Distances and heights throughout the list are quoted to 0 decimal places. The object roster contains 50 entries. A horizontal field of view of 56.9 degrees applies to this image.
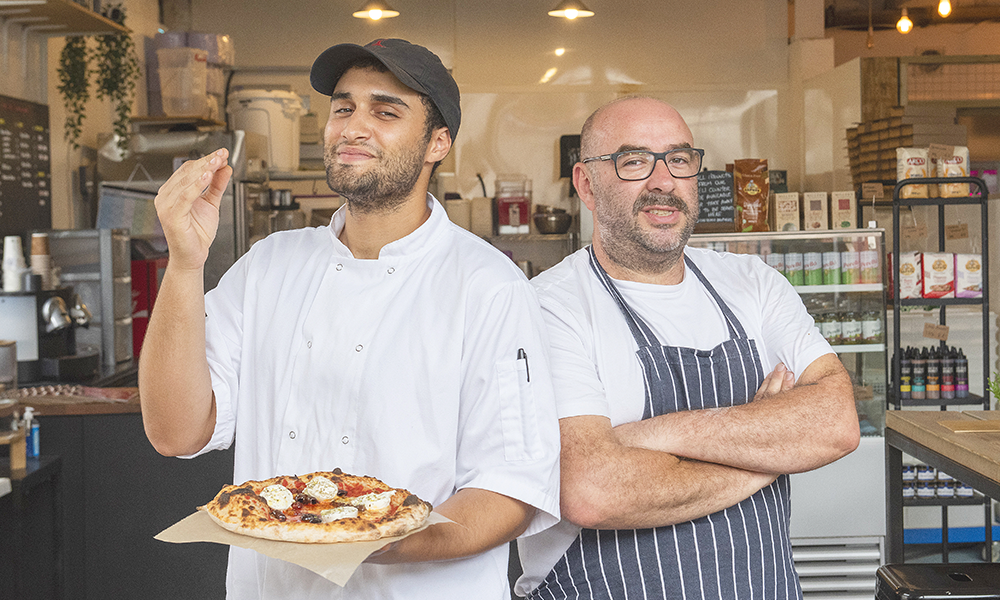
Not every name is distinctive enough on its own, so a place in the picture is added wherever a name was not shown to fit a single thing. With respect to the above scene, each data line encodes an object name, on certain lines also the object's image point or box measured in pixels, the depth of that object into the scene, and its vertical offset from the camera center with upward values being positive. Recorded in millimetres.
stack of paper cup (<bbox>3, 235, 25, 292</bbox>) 3654 +97
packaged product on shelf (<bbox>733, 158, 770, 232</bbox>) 3799 +340
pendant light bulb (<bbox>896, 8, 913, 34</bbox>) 8008 +2183
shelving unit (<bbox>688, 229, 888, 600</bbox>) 3518 -809
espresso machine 3621 -173
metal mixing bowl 6090 +391
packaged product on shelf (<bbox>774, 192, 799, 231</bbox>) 3984 +272
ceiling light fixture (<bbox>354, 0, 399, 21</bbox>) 6480 +1931
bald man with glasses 1649 -227
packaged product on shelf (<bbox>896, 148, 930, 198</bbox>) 4098 +493
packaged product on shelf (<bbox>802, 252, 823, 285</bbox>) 3799 +39
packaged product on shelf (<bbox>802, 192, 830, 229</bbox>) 4074 +290
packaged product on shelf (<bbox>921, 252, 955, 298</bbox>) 3982 -1
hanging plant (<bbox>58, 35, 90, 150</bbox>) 4617 +1067
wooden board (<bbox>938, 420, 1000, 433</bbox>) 2336 -391
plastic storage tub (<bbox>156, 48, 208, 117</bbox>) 5359 +1186
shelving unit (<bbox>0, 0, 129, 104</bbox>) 4047 +1246
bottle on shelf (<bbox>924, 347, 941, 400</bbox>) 4012 -457
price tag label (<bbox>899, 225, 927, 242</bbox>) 4110 +191
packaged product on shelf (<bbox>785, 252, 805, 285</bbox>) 3809 +45
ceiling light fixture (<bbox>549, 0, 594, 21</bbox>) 6398 +1887
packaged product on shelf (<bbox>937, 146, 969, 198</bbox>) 4016 +456
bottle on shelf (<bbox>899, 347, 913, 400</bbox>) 4012 -438
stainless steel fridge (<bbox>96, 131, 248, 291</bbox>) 4859 +551
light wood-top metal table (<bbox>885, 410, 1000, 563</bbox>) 2107 -440
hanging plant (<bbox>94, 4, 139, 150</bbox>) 4863 +1177
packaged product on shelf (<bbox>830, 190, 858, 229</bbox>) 4133 +297
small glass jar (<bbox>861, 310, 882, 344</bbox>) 3838 -214
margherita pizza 1167 -297
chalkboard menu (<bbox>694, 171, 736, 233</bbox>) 3615 +314
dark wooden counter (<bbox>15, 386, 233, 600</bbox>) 3318 -758
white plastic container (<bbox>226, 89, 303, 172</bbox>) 5766 +1039
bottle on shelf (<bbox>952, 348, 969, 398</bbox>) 4008 -449
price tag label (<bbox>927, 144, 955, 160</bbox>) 4062 +544
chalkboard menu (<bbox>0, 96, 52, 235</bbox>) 4199 +581
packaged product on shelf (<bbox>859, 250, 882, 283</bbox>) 3787 +36
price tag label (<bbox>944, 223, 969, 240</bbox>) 4223 +197
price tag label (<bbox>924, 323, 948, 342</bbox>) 3957 -244
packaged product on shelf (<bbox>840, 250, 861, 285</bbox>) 3793 +37
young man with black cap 1394 -108
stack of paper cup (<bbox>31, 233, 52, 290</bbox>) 3844 +139
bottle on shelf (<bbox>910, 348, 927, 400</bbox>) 4012 -454
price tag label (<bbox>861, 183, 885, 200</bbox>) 4734 +437
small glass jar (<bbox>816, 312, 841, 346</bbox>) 3814 -217
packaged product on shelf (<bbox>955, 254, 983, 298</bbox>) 4000 -5
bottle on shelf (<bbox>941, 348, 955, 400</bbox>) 4004 -446
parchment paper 1086 -326
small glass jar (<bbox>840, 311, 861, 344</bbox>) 3832 -224
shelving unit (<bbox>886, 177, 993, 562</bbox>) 3846 -117
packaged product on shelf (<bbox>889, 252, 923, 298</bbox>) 3996 -5
